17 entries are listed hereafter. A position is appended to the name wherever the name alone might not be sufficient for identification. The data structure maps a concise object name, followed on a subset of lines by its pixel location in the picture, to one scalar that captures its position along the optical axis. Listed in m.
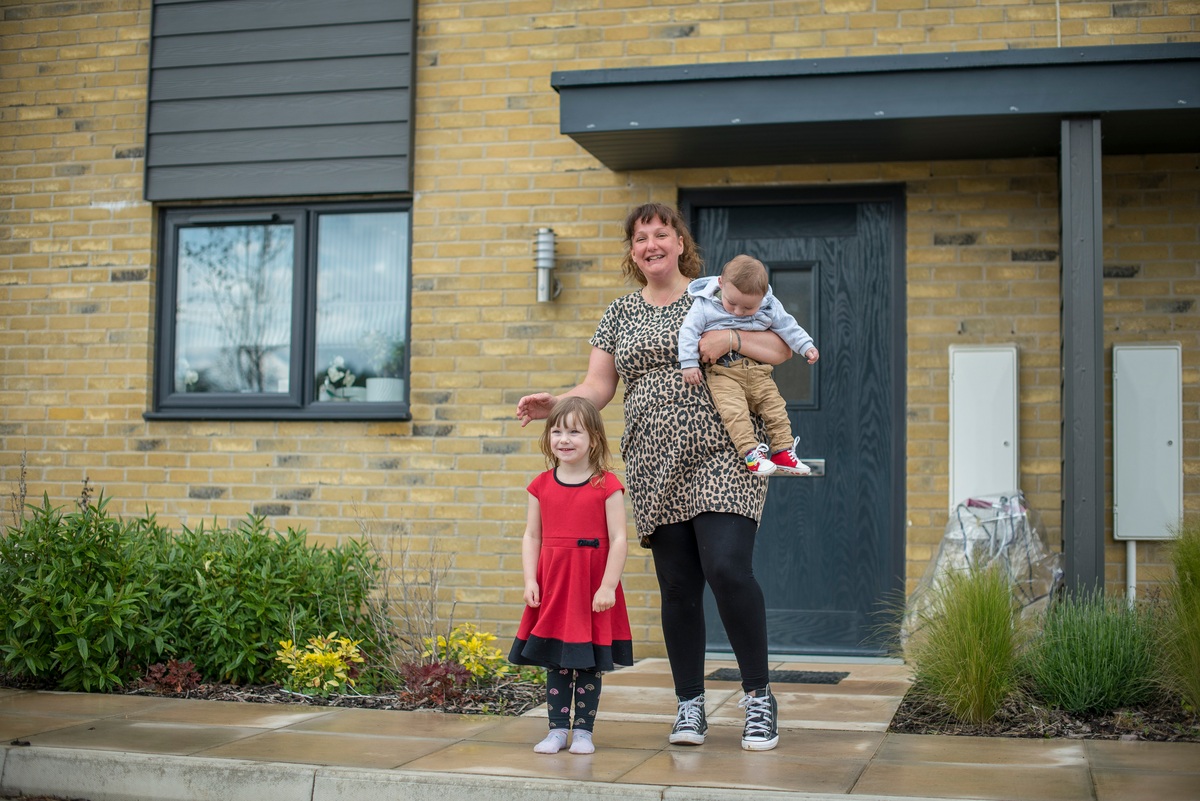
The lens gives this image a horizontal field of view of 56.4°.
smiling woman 3.50
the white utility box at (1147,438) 5.43
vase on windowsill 6.40
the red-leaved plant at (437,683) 4.49
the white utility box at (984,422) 5.53
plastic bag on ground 5.11
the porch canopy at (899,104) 4.91
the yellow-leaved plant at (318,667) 4.67
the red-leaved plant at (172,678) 4.73
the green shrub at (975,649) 3.95
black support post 4.86
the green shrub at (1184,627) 3.84
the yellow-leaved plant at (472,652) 4.64
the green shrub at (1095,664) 4.03
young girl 3.57
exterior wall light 6.00
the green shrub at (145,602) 4.68
